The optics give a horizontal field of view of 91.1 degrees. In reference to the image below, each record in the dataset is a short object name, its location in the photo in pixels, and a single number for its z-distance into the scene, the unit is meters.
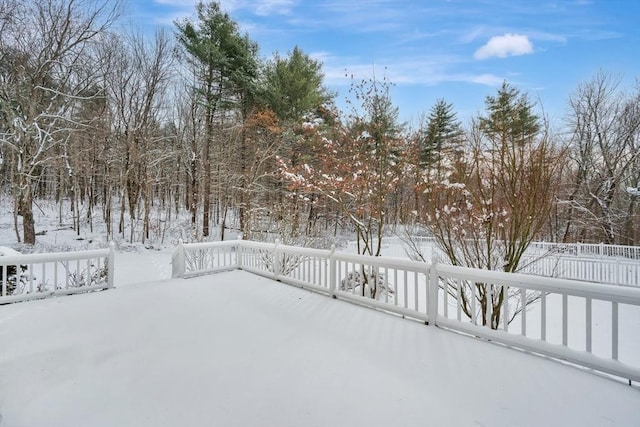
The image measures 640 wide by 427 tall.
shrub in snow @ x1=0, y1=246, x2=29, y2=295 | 4.78
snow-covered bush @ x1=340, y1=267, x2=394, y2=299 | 4.21
